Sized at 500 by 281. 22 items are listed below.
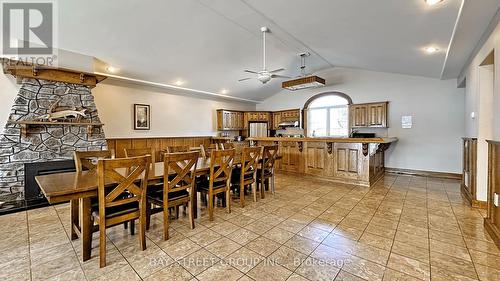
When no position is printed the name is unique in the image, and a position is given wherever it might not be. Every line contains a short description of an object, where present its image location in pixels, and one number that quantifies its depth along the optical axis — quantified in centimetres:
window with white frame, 768
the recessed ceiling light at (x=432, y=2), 253
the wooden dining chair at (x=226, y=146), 462
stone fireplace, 373
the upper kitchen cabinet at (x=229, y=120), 834
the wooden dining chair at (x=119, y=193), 193
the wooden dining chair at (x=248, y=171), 348
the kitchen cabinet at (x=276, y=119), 915
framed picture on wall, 625
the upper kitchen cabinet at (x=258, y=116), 906
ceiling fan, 417
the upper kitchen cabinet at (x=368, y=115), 669
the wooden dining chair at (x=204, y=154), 391
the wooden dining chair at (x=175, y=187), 241
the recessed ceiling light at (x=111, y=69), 501
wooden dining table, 179
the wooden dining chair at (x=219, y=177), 295
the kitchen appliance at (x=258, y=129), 909
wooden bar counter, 486
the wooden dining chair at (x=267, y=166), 397
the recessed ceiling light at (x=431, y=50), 398
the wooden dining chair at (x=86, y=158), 264
